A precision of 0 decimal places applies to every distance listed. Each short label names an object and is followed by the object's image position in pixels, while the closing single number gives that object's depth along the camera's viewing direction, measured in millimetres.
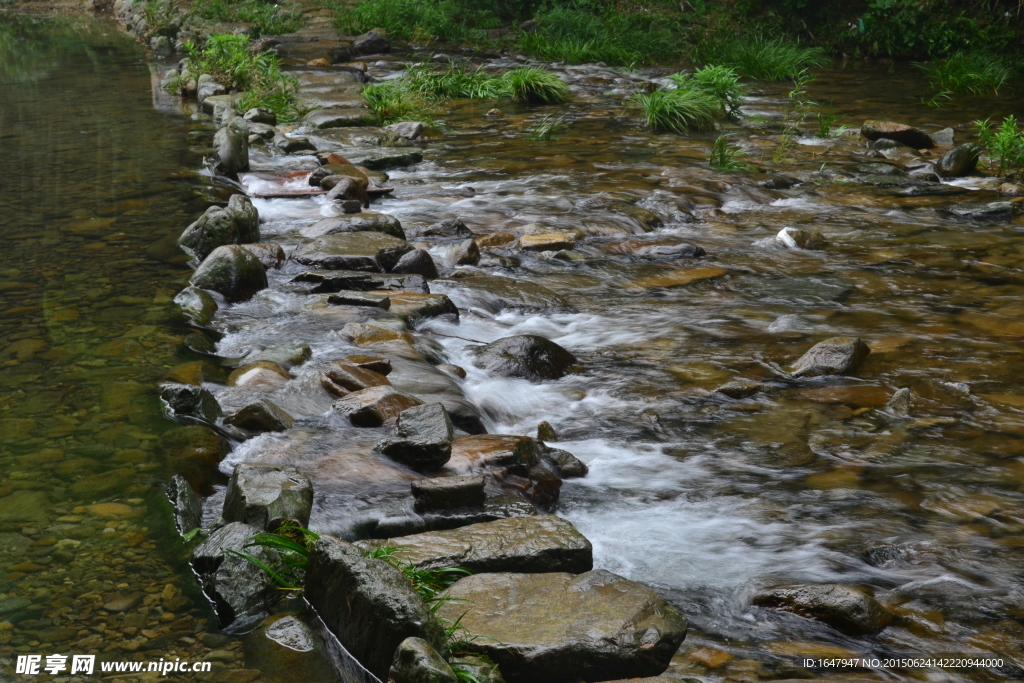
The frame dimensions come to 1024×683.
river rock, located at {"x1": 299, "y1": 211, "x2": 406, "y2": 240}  6469
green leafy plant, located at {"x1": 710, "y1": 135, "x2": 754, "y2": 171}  8641
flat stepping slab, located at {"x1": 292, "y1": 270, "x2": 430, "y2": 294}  5566
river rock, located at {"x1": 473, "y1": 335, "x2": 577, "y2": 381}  4637
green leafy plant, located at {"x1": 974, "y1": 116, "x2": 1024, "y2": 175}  7938
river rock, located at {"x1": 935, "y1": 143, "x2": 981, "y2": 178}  8422
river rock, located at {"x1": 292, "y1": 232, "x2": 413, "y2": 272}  5871
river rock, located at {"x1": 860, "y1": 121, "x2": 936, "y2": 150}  9391
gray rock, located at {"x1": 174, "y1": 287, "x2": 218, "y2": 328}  4859
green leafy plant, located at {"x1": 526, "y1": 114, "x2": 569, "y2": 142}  10156
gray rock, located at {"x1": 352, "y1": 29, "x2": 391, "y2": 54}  16094
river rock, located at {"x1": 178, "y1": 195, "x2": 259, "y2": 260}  5887
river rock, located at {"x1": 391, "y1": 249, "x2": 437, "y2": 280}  5859
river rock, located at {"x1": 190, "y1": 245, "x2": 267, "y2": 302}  5289
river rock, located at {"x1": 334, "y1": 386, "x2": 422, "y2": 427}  3842
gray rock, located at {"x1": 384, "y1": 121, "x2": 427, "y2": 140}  10281
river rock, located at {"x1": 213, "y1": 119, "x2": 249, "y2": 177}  8125
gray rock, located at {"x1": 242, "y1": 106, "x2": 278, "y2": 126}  10367
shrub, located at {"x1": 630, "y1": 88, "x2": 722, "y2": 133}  10445
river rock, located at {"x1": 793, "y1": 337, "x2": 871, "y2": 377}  4520
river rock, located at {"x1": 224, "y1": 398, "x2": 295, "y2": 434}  3674
